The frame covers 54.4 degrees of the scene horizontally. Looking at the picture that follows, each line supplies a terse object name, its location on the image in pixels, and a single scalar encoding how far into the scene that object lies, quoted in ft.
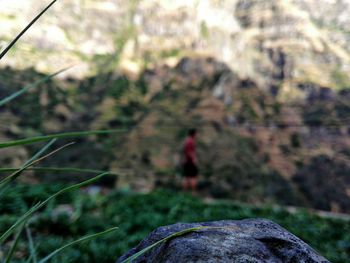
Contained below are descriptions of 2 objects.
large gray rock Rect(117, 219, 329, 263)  3.85
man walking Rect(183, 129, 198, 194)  29.76
